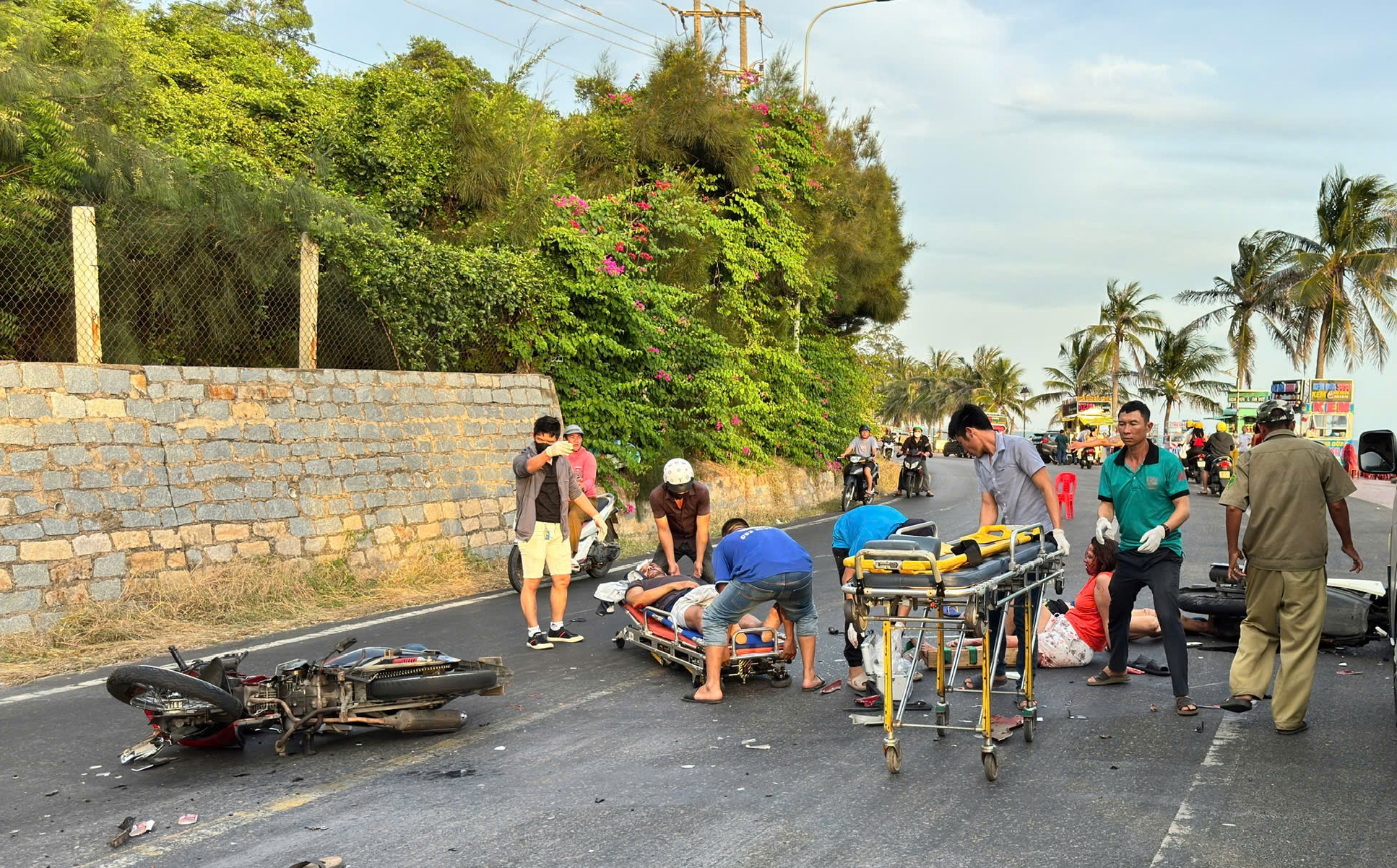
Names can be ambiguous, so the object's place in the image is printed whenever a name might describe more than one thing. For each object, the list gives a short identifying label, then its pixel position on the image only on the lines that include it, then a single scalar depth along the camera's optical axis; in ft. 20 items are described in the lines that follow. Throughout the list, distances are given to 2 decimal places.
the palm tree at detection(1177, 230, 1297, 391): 171.32
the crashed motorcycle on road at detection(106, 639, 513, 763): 18.85
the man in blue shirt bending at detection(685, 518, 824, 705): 23.88
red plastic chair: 37.19
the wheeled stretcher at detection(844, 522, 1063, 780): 18.42
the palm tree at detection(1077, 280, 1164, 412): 225.35
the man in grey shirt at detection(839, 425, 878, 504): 79.71
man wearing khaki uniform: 21.59
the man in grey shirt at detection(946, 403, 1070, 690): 24.38
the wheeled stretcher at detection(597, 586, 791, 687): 25.54
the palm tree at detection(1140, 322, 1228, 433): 214.48
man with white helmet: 30.55
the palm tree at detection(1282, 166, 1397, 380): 148.77
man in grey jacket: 29.81
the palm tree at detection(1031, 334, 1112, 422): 244.01
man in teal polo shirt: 23.49
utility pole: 102.53
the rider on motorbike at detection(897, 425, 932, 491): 91.20
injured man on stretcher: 26.35
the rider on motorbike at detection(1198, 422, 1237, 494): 87.81
